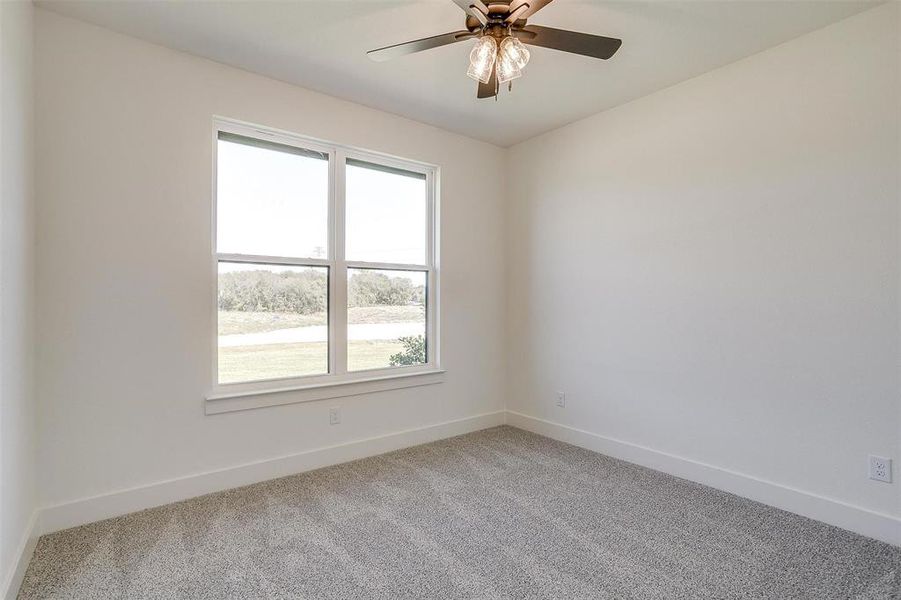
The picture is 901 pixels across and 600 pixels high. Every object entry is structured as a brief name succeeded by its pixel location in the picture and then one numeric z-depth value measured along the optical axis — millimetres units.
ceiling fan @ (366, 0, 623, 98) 1873
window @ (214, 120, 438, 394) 2922
